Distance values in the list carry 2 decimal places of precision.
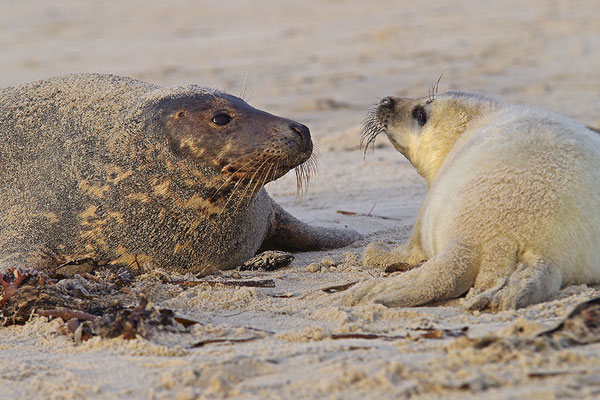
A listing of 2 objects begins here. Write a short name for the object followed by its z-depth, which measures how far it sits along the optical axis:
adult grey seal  8.86
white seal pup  6.77
